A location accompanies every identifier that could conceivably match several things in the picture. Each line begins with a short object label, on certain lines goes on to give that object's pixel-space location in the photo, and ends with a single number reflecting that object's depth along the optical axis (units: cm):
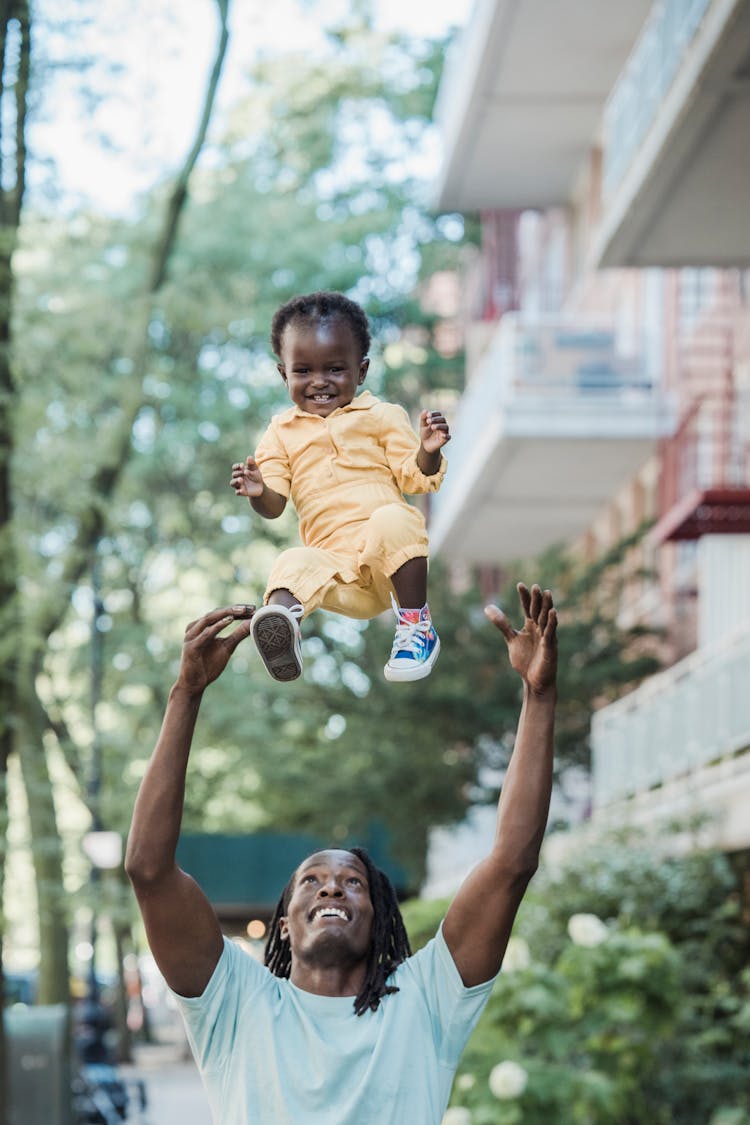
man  399
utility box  1684
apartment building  1385
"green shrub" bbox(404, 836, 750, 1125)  1125
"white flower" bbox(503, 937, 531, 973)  1206
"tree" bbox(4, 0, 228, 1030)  1655
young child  360
